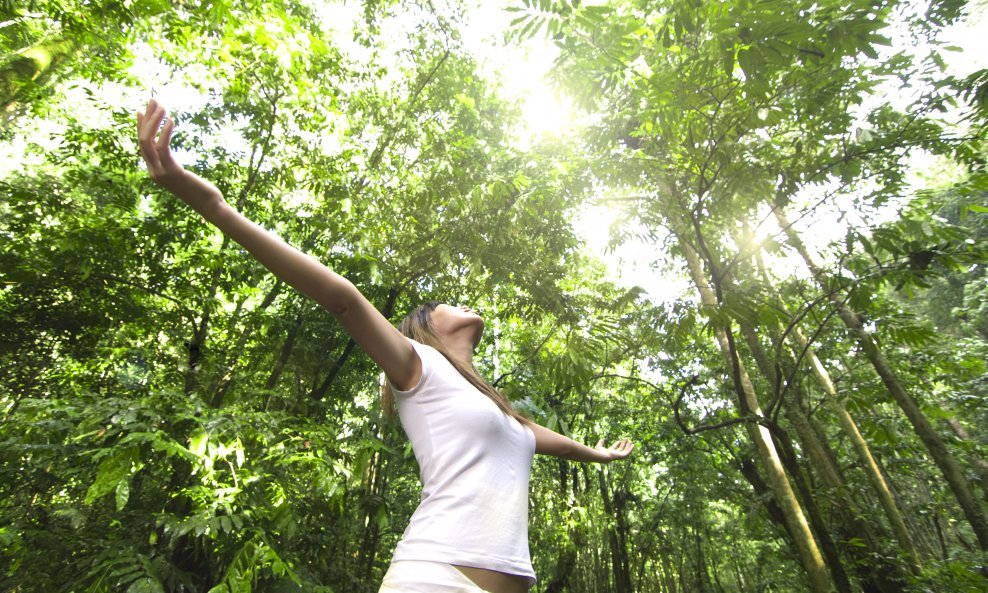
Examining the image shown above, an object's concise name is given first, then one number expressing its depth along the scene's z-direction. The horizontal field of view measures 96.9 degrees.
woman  0.88
